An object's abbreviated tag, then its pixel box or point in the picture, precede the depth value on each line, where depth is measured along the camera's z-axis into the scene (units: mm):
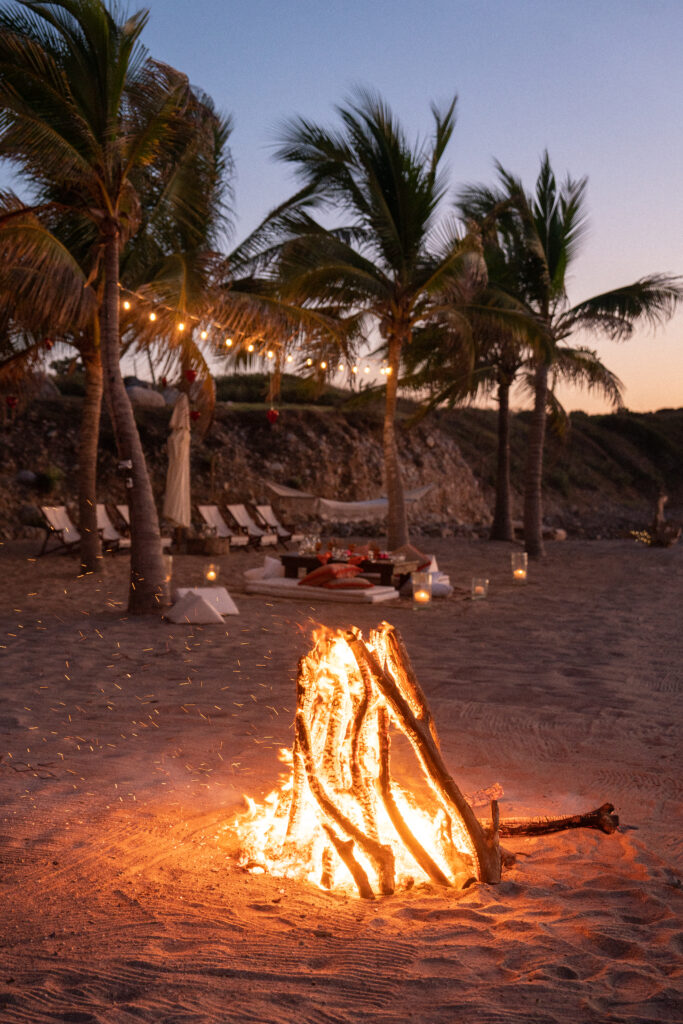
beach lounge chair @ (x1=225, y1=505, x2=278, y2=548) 17906
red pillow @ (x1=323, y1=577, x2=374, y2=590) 11070
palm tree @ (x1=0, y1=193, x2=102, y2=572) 9055
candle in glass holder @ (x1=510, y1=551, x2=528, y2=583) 12903
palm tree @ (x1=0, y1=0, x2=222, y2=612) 8102
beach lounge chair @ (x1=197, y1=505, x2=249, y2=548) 17344
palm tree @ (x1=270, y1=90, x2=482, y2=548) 12789
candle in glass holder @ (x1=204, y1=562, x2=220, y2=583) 11773
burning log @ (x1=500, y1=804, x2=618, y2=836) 3396
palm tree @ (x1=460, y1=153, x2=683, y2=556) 15664
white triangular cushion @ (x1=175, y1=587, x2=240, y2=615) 9102
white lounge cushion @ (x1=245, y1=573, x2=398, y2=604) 10828
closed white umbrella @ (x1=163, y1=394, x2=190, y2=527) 15492
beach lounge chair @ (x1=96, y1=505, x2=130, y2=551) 15289
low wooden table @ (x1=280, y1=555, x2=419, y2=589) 11477
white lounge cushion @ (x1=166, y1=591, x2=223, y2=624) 8778
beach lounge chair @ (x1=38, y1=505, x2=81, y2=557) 14930
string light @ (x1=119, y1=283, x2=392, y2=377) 10544
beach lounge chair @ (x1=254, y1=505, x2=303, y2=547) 18953
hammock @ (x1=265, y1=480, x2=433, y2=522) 19734
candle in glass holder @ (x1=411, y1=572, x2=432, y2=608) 10383
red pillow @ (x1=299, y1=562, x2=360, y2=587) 11188
